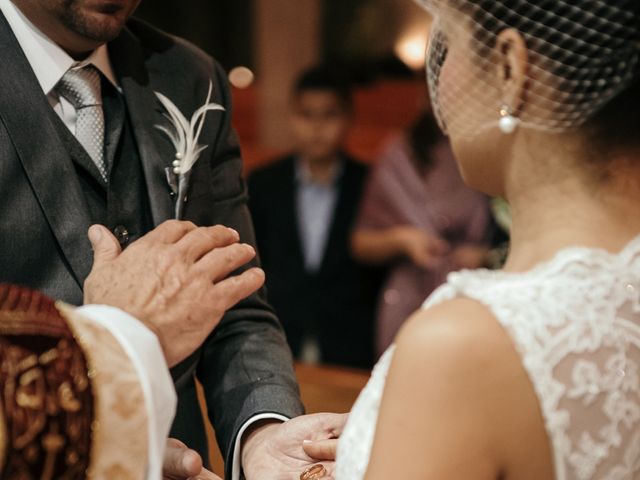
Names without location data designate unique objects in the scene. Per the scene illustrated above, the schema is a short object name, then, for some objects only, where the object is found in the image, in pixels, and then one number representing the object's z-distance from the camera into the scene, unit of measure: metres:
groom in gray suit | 1.79
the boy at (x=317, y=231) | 4.43
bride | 1.25
